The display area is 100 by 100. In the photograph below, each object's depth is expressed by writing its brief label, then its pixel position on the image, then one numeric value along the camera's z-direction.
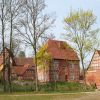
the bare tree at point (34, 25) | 53.19
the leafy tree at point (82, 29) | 57.38
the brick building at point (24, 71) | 91.27
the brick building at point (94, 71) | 71.56
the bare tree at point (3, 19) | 52.34
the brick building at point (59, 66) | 78.38
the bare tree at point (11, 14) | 52.56
